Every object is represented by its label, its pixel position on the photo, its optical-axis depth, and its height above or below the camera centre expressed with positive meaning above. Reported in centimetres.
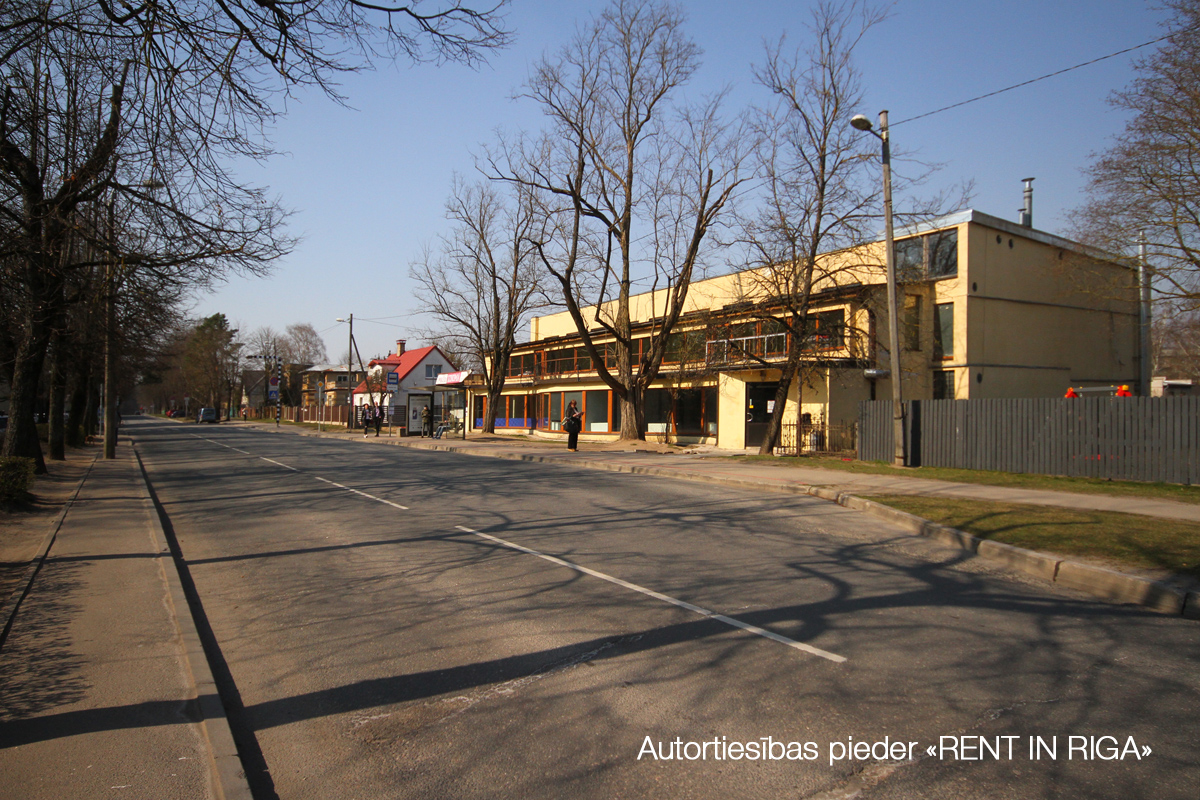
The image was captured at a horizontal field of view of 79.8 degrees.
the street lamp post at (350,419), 5580 -59
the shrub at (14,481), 1140 -120
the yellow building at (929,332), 2391 +330
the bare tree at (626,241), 2639 +658
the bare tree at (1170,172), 1662 +619
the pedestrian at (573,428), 2594 -48
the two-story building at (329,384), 7781 +316
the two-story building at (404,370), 6495 +423
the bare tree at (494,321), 3828 +509
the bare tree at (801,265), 2211 +487
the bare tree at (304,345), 11031 +1011
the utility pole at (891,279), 1688 +333
